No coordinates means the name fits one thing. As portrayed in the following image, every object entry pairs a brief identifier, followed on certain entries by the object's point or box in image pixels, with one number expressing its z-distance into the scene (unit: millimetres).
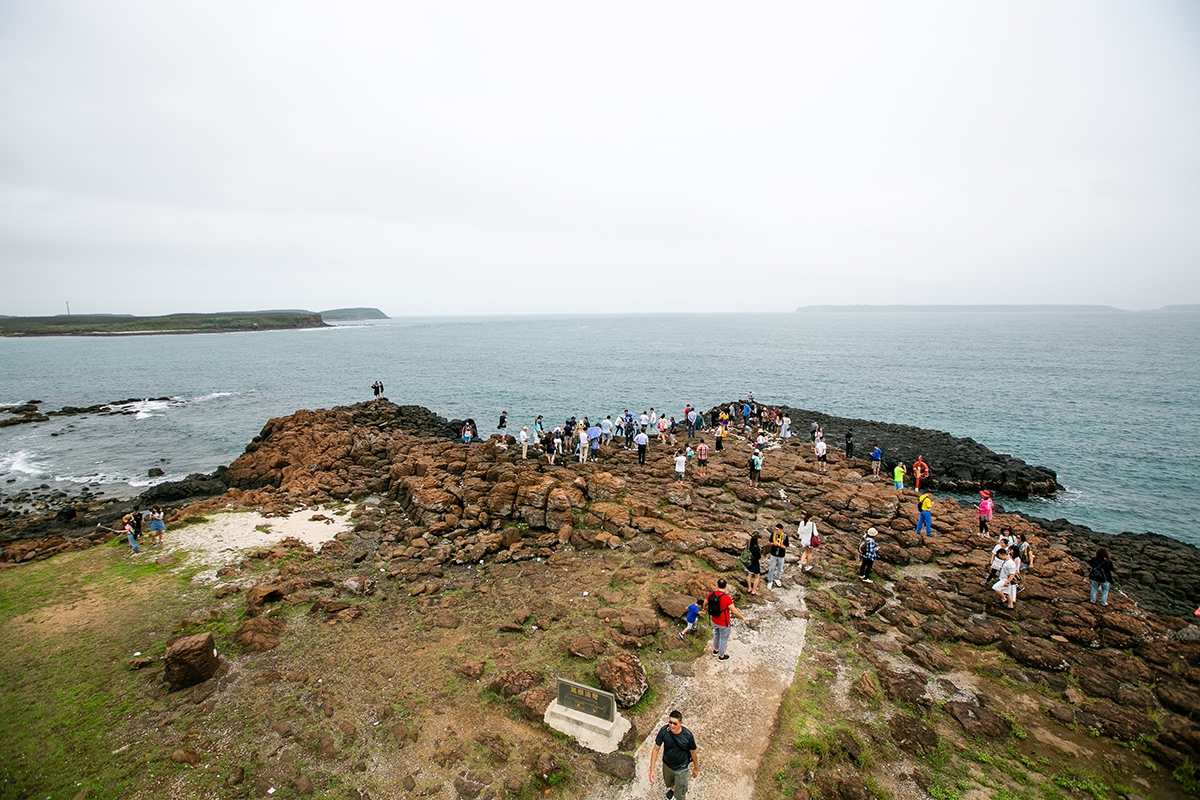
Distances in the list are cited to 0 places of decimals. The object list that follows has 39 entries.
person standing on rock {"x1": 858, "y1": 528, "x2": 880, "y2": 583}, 16297
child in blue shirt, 13336
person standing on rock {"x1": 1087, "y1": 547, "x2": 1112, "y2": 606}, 14945
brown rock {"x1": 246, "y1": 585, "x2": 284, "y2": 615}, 15055
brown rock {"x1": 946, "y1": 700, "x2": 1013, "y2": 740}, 10680
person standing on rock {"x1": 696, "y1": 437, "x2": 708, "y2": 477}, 26022
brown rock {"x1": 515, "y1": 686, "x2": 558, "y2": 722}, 10906
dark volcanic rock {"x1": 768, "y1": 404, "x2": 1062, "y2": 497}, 32219
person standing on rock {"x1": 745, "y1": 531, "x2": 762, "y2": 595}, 15240
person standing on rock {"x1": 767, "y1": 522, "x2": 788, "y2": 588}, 15633
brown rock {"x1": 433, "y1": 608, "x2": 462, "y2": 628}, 14523
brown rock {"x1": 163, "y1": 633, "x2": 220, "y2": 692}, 12062
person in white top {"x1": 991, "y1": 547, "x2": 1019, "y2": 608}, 14945
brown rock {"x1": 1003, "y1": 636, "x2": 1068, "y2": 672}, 12664
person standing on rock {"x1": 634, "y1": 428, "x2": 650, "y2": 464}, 27206
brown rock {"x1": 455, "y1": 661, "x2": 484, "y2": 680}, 12242
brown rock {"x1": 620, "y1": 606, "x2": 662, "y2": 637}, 13406
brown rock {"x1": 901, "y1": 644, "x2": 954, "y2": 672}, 12664
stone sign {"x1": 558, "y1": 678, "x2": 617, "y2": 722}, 10406
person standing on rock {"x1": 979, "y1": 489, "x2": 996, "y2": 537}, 20234
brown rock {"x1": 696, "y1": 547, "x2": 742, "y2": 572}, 16828
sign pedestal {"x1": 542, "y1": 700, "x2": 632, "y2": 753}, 10219
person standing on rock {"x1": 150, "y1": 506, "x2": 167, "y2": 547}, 19797
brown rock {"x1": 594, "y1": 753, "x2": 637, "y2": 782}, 9586
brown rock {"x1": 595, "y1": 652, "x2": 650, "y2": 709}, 11188
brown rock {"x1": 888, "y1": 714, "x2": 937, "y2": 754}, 10258
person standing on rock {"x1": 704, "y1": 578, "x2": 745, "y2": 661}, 12203
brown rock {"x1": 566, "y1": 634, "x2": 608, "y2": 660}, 12641
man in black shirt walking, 8508
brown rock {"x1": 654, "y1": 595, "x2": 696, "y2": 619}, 14172
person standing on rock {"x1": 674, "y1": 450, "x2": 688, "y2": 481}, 24688
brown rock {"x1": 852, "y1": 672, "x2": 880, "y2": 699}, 11572
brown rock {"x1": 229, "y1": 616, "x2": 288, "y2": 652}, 13578
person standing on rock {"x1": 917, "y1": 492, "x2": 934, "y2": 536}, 19625
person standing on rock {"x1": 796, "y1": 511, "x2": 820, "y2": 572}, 16812
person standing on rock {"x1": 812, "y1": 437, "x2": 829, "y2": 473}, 28344
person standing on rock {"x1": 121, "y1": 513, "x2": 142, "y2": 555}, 18756
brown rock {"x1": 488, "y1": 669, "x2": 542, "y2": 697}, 11594
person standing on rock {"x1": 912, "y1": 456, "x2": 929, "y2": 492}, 25922
